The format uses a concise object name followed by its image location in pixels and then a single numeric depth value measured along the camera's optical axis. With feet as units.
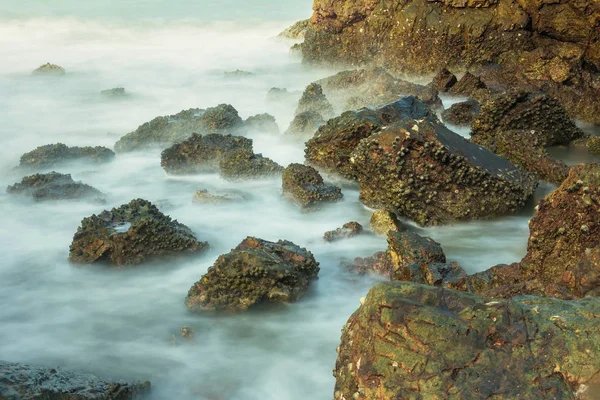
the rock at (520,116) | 33.09
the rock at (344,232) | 24.90
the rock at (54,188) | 30.66
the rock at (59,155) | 36.60
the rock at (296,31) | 70.39
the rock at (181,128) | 39.01
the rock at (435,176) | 25.02
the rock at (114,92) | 53.78
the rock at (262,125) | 40.45
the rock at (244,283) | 19.60
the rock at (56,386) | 14.19
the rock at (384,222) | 25.23
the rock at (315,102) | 41.04
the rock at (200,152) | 34.17
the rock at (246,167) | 32.32
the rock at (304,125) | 38.58
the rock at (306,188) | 28.19
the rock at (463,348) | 10.99
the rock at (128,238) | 22.93
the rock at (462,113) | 37.88
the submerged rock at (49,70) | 62.80
